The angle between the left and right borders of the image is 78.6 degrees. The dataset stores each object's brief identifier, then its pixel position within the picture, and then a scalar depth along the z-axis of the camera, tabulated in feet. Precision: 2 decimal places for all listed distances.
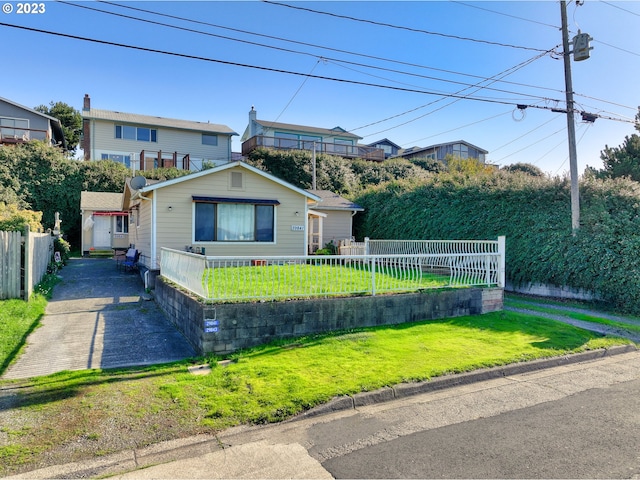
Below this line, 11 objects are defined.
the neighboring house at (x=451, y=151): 142.00
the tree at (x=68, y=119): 134.82
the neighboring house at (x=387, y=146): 154.87
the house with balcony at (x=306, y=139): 111.65
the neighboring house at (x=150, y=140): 98.45
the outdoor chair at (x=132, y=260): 48.48
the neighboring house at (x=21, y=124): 88.48
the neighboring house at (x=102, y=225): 74.43
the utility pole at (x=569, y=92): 37.52
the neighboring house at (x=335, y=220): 65.98
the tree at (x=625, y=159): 60.08
